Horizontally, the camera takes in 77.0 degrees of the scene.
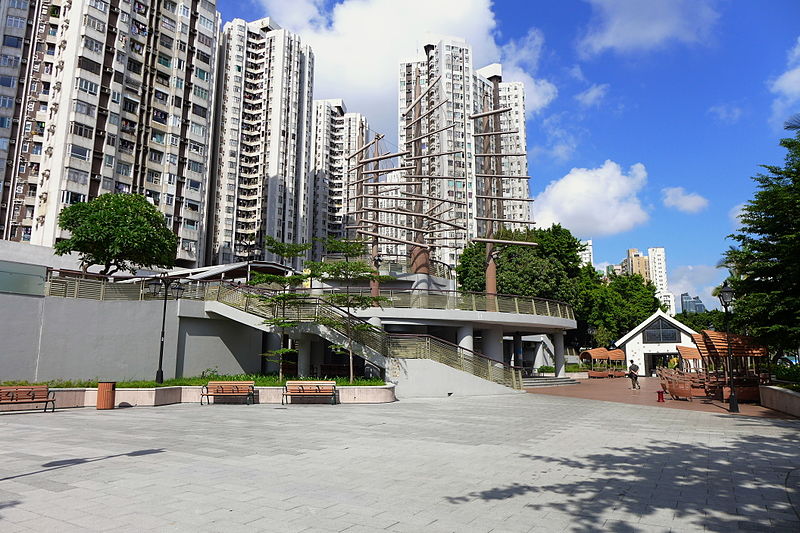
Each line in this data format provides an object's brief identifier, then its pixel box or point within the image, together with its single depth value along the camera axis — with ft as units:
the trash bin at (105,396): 57.36
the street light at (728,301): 55.16
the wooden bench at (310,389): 61.87
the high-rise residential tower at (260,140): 311.27
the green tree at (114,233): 123.75
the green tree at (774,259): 53.88
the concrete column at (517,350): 131.04
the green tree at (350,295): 71.15
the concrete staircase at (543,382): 91.06
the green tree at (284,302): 70.04
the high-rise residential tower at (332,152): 410.72
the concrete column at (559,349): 108.88
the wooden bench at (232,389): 61.77
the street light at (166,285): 73.00
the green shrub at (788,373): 64.57
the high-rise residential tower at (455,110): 346.13
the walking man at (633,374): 91.65
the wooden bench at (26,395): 51.80
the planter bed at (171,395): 58.65
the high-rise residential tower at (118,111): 171.63
